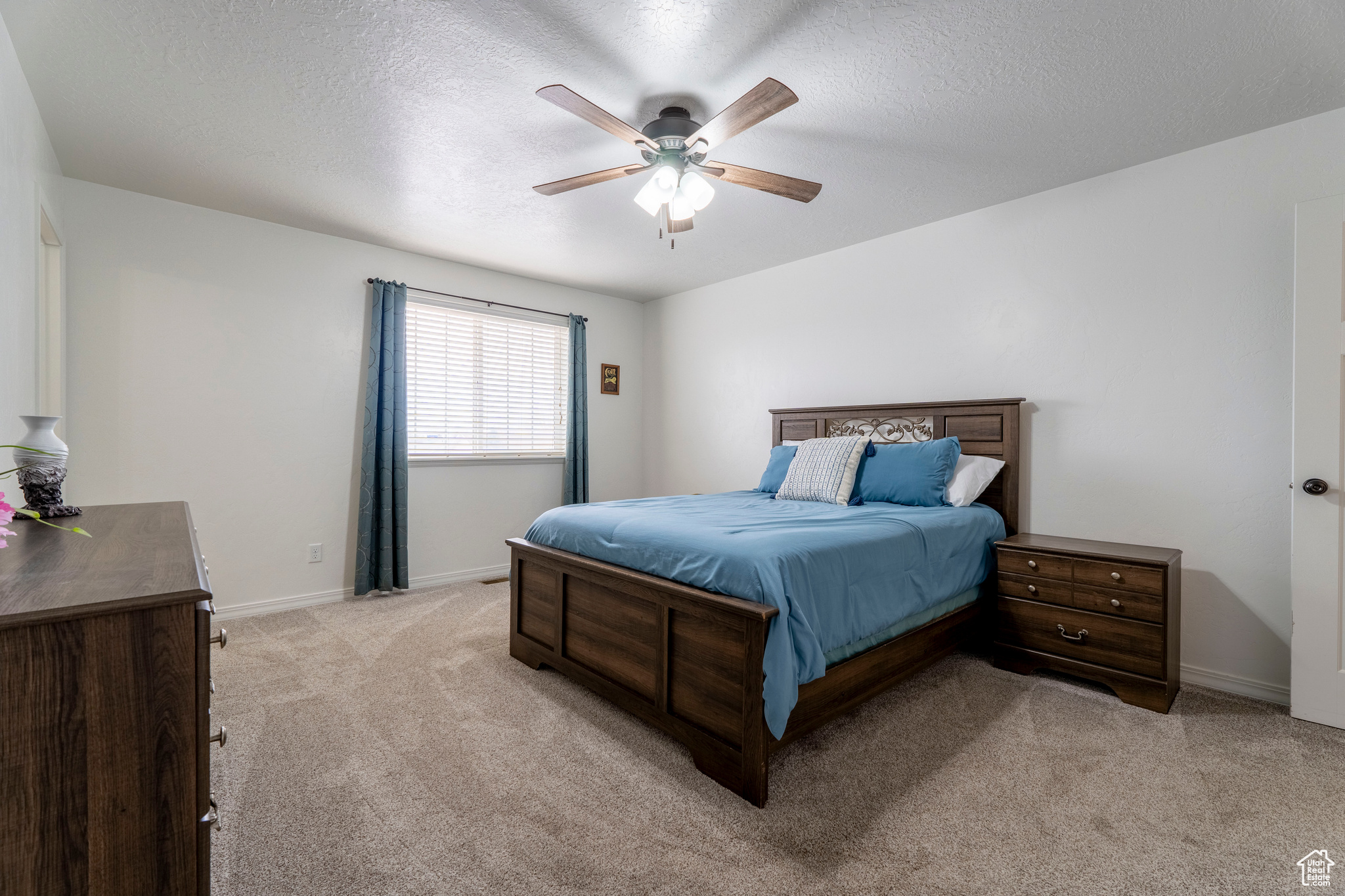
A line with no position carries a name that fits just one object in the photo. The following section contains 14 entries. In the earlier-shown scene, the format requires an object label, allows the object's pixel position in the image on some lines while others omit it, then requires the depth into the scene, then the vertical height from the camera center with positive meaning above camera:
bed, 1.81 -0.61
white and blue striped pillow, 3.26 -0.16
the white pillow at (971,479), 3.08 -0.19
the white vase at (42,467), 1.71 -0.08
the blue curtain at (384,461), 3.93 -0.14
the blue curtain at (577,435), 4.99 +0.06
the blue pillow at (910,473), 3.08 -0.16
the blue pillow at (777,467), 3.73 -0.16
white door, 2.22 -0.09
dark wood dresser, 0.80 -0.43
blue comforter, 1.82 -0.42
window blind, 4.30 +0.46
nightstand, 2.38 -0.73
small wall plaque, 5.33 +0.57
